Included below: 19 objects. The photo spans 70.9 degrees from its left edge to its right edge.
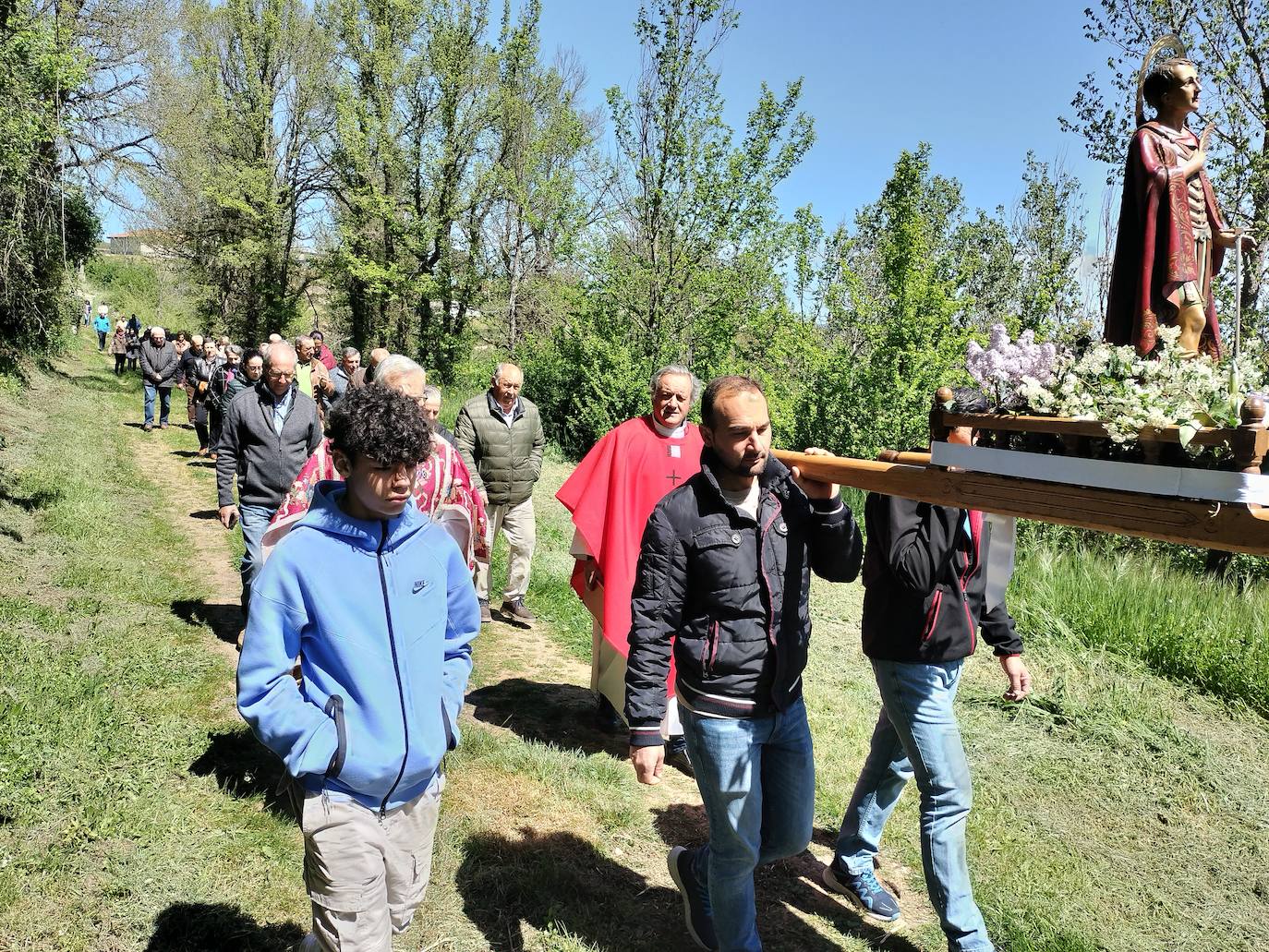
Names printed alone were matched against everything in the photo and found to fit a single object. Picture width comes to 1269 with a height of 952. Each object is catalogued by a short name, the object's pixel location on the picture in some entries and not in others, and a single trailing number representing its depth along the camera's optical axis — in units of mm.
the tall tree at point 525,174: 24391
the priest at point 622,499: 5164
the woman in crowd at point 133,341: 26906
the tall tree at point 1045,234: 19919
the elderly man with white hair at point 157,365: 16547
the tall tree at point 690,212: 13898
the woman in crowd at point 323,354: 11127
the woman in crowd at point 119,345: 25406
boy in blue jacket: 2340
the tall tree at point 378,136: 25438
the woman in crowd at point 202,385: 14742
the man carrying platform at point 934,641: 3145
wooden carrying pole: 1918
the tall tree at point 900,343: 12031
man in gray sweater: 5961
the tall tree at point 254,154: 29391
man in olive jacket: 6949
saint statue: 3332
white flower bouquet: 2139
